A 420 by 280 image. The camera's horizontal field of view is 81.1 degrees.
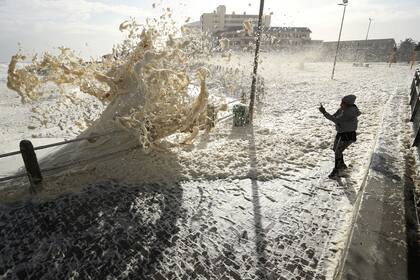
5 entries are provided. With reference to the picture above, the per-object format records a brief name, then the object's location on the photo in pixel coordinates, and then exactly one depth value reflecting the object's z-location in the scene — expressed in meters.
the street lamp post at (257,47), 8.43
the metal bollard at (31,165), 5.11
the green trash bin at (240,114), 9.51
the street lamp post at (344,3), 23.63
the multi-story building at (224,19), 87.31
